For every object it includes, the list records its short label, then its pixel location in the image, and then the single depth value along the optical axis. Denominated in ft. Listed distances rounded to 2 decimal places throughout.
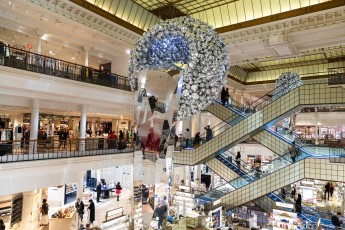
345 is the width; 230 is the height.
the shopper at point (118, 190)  49.24
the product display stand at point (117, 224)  28.37
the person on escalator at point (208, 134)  41.05
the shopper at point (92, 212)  34.42
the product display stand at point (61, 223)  34.22
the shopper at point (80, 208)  35.35
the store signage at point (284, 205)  30.18
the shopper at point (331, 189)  48.08
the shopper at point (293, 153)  33.76
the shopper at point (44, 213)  36.78
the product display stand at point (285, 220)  28.22
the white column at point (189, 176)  52.28
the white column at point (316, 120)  61.93
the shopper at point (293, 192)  41.88
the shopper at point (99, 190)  47.63
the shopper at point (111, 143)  37.60
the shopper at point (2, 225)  27.54
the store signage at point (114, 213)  35.38
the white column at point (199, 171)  62.15
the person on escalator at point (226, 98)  43.60
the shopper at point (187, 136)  43.18
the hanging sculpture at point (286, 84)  34.30
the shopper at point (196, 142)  42.19
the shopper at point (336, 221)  31.17
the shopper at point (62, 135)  41.05
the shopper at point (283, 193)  39.44
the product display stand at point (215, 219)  28.73
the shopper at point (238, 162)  41.75
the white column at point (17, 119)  49.84
